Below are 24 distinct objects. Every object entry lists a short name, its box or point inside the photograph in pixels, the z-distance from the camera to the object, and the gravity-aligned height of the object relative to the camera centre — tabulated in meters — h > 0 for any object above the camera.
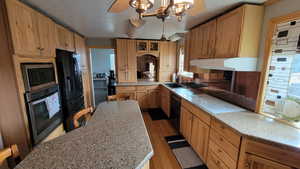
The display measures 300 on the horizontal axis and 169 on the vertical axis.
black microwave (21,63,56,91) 1.49 -0.09
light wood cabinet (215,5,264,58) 1.49 +0.48
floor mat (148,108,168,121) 3.46 -1.34
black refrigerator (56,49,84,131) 2.19 -0.26
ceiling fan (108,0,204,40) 0.91 +0.49
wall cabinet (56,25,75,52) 2.24 +0.59
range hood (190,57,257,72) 1.59 +0.05
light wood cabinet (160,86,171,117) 3.24 -0.88
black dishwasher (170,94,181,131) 2.61 -0.95
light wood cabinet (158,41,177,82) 3.97 +0.27
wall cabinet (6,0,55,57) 1.33 +0.48
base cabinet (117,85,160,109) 3.70 -0.80
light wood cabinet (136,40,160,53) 3.84 +0.70
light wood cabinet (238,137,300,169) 1.01 -0.76
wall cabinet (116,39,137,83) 3.71 +0.25
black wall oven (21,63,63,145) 1.51 -0.41
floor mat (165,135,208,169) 1.85 -1.42
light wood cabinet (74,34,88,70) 3.09 +0.51
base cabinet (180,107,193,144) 2.14 -1.01
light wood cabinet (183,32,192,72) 2.71 +0.40
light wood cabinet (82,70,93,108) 3.47 -0.56
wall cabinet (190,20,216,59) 2.00 +0.49
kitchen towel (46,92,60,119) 1.84 -0.55
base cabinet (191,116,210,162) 1.74 -1.03
